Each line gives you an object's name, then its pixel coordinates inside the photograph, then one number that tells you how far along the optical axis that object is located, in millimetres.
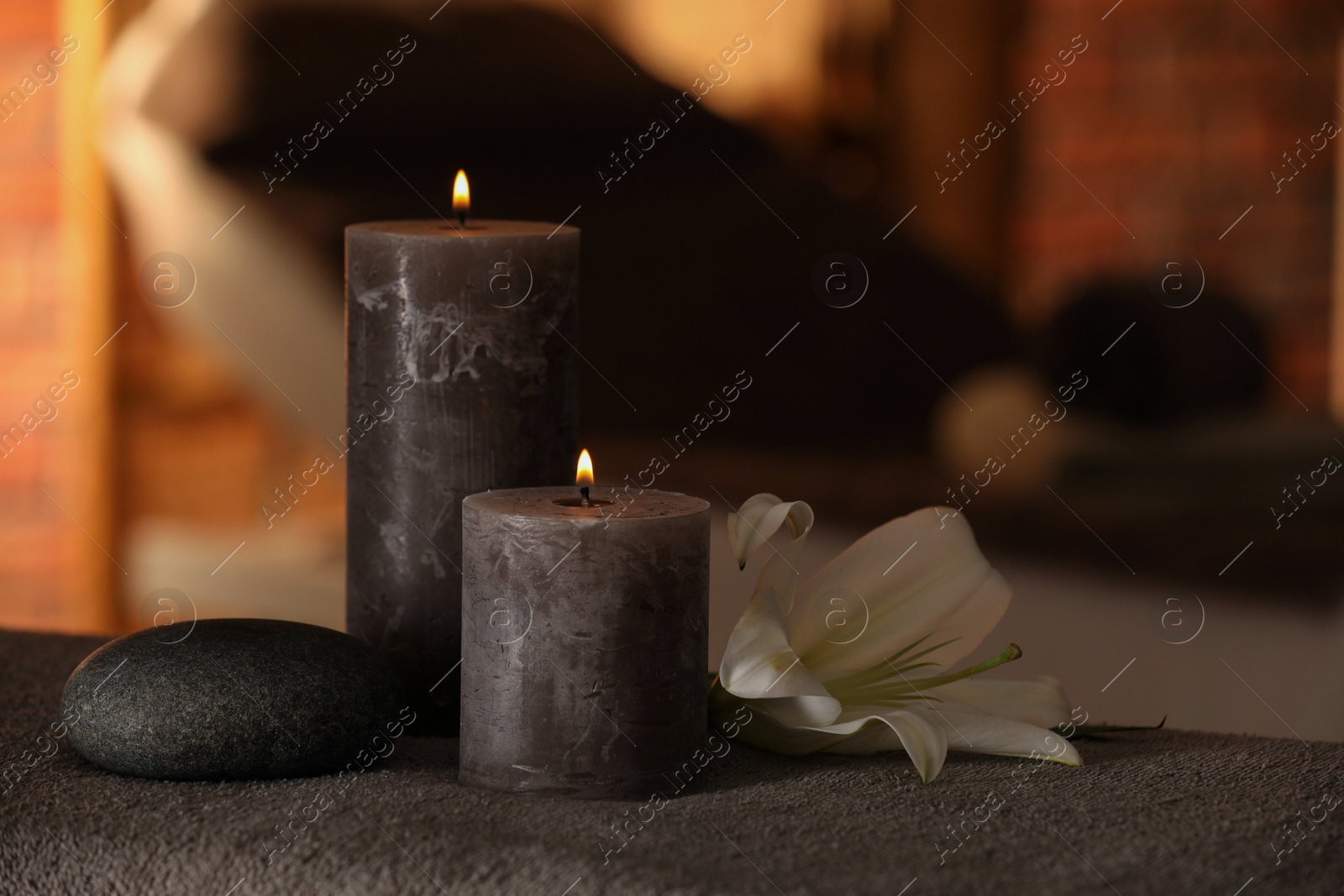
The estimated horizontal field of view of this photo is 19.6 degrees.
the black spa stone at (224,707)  1100
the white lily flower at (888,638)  1133
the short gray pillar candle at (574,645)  1088
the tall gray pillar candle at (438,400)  1154
